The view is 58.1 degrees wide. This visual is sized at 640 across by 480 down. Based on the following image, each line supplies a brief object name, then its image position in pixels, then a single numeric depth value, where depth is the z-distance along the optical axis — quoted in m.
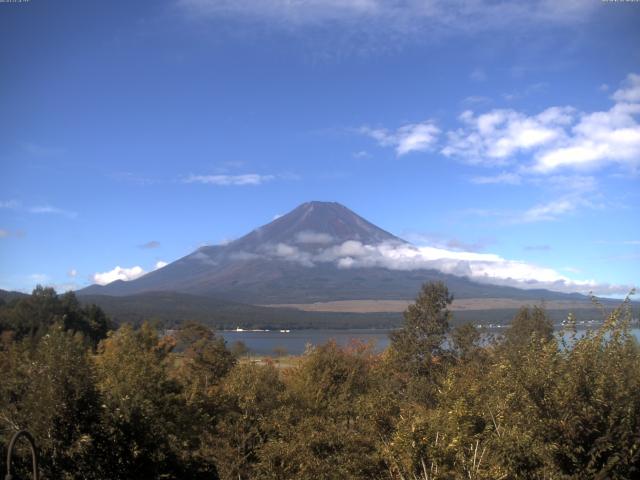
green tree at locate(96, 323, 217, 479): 12.99
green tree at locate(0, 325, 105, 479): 11.27
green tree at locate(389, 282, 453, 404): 32.50
